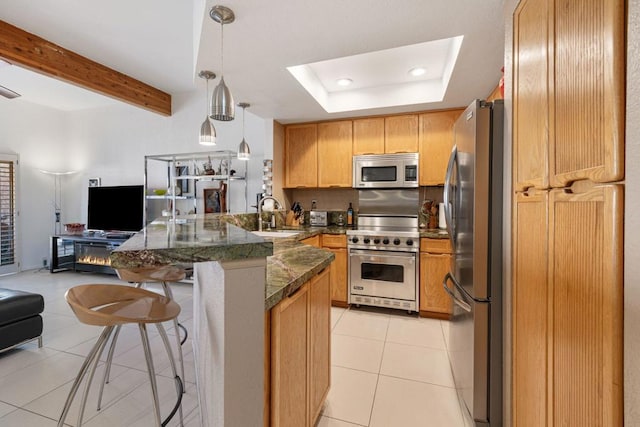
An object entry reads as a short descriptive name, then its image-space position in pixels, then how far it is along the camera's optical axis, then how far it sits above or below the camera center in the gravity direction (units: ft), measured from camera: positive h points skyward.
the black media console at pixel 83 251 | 15.70 -2.27
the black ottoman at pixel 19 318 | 7.04 -2.77
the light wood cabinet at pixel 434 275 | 9.77 -2.14
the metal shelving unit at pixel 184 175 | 14.05 +1.85
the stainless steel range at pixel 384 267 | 10.03 -1.97
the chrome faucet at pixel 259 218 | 10.75 -0.23
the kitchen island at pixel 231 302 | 2.54 -0.95
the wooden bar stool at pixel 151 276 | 5.74 -1.43
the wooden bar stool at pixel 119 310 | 3.50 -1.48
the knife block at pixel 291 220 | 12.75 -0.33
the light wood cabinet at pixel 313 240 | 10.40 -1.04
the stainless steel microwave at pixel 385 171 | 11.14 +1.73
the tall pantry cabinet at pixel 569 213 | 2.18 +0.02
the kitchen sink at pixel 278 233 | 9.97 -0.75
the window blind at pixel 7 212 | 15.26 -0.08
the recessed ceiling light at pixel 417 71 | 9.53 +4.88
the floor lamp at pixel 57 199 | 17.93 +0.78
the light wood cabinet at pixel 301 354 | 3.38 -2.04
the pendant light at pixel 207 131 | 7.91 +2.30
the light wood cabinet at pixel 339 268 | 10.99 -2.17
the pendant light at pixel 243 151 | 10.57 +2.30
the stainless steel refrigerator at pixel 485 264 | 4.97 -0.89
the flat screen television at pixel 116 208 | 15.97 +0.20
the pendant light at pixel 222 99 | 5.37 +2.28
